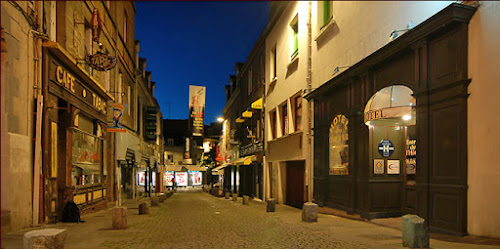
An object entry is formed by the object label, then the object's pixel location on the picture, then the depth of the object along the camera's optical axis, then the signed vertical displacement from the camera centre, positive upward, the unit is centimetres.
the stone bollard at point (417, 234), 714 -181
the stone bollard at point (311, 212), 1161 -226
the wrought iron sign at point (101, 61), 1328 +273
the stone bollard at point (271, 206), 1577 -282
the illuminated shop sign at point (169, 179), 5482 -594
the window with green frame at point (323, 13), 1515 +513
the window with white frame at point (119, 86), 2070 +296
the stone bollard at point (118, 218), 1059 -223
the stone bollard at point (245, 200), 2086 -341
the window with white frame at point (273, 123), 2234 +95
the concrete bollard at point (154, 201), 1988 -331
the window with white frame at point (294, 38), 1856 +513
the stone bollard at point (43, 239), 611 -165
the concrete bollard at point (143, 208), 1534 -285
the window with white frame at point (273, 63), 2269 +457
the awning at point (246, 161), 2567 -155
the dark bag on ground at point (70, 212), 1161 -229
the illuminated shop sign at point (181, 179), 6110 -655
